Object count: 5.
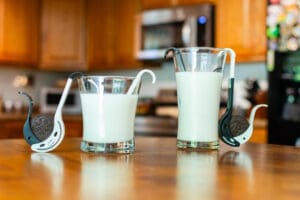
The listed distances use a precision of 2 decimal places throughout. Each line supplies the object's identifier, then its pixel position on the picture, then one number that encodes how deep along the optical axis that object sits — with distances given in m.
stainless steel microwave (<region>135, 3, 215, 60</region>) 3.44
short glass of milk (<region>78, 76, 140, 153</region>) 1.01
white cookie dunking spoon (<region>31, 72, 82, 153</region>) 1.02
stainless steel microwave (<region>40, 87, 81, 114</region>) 4.19
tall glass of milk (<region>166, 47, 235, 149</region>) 1.09
